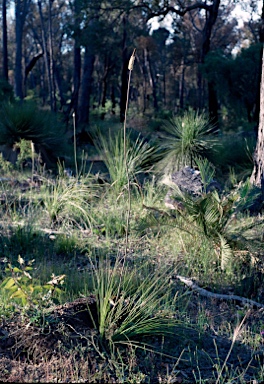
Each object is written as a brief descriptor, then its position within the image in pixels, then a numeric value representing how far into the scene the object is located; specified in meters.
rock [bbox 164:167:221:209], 5.97
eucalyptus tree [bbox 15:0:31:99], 26.09
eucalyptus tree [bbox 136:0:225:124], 15.83
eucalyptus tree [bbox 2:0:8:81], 24.06
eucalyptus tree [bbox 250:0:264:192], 6.40
